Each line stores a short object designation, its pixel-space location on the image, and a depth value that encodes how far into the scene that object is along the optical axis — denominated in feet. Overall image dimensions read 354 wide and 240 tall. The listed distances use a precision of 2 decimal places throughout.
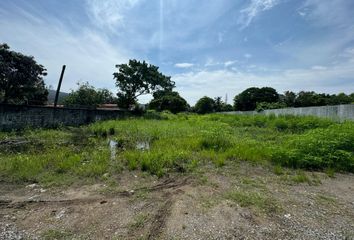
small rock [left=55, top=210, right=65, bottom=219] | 10.73
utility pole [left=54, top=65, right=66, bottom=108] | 64.13
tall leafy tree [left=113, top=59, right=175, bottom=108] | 90.89
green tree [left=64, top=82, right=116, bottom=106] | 120.37
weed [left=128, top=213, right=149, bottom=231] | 9.87
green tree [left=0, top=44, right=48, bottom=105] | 62.34
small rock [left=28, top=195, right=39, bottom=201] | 12.52
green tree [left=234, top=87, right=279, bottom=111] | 155.12
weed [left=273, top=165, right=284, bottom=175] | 17.75
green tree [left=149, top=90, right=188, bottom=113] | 129.73
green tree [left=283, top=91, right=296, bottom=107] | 144.81
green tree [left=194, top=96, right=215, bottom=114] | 162.40
